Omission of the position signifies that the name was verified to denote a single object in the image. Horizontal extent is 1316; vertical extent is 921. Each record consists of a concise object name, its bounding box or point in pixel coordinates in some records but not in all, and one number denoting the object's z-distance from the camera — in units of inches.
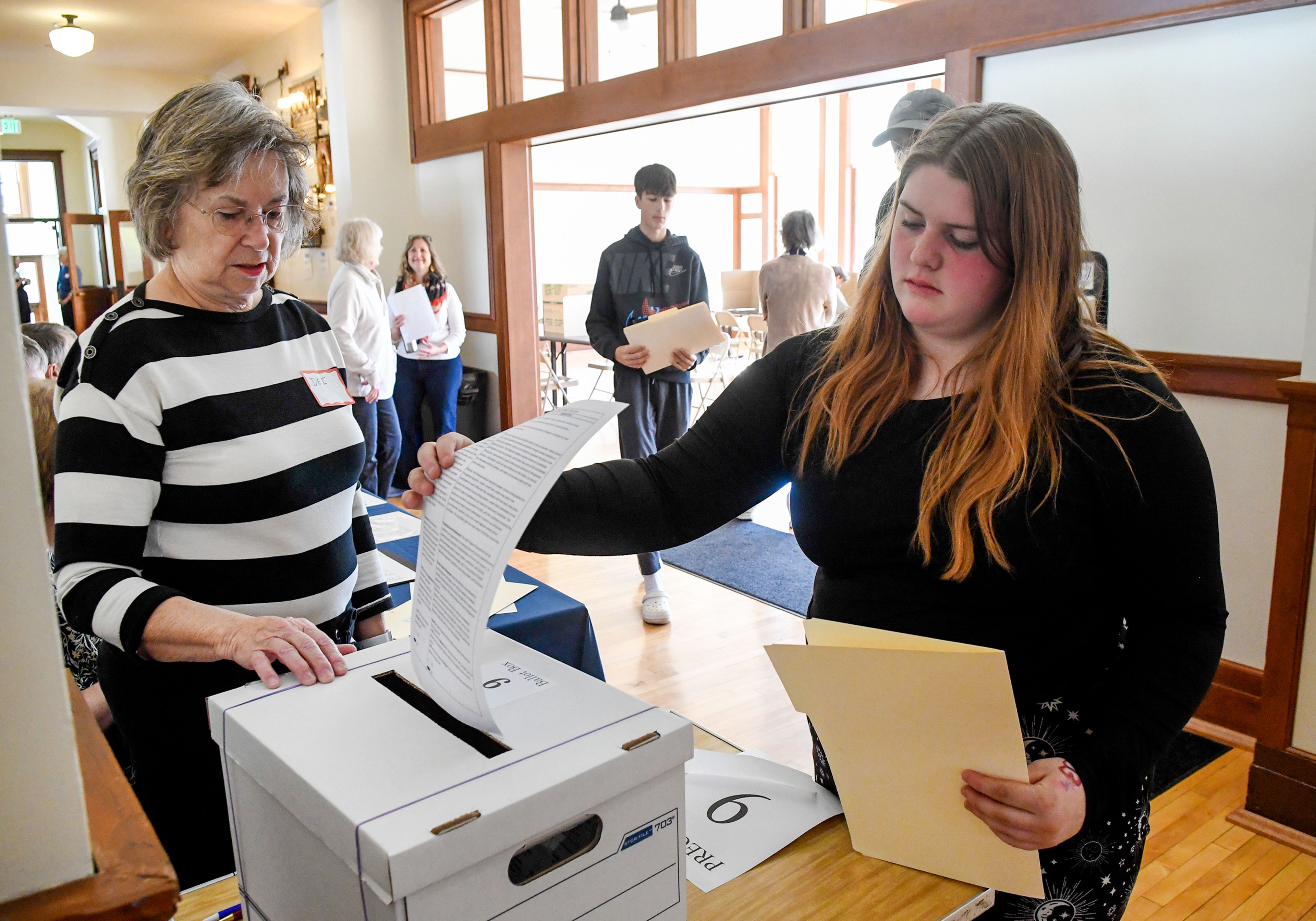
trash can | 251.4
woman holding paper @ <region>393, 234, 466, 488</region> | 219.8
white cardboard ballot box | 23.9
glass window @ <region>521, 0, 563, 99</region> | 215.8
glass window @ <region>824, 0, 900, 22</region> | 138.7
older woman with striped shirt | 42.8
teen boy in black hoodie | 150.9
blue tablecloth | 71.1
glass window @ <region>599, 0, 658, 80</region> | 186.7
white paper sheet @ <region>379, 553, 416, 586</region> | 78.5
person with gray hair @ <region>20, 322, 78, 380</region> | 104.2
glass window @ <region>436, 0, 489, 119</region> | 244.1
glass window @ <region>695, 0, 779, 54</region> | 159.0
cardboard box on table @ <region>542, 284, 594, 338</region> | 303.7
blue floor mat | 165.0
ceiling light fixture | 275.0
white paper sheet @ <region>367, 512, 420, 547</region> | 92.4
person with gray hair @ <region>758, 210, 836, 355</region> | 188.7
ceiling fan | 193.5
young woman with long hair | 37.3
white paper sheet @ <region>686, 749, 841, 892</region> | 35.9
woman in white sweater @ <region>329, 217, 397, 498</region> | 191.9
